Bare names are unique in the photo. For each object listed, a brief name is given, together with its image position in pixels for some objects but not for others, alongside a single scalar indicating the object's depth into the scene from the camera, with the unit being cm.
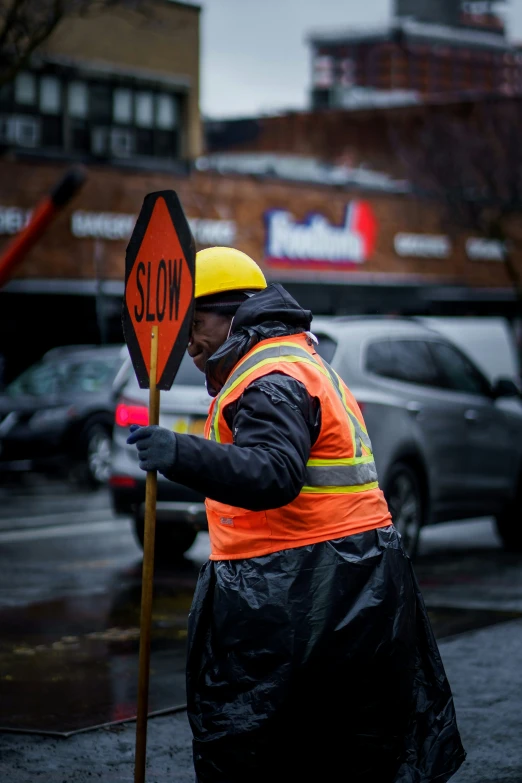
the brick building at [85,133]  2423
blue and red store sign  2942
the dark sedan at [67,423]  1802
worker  351
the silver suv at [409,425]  998
